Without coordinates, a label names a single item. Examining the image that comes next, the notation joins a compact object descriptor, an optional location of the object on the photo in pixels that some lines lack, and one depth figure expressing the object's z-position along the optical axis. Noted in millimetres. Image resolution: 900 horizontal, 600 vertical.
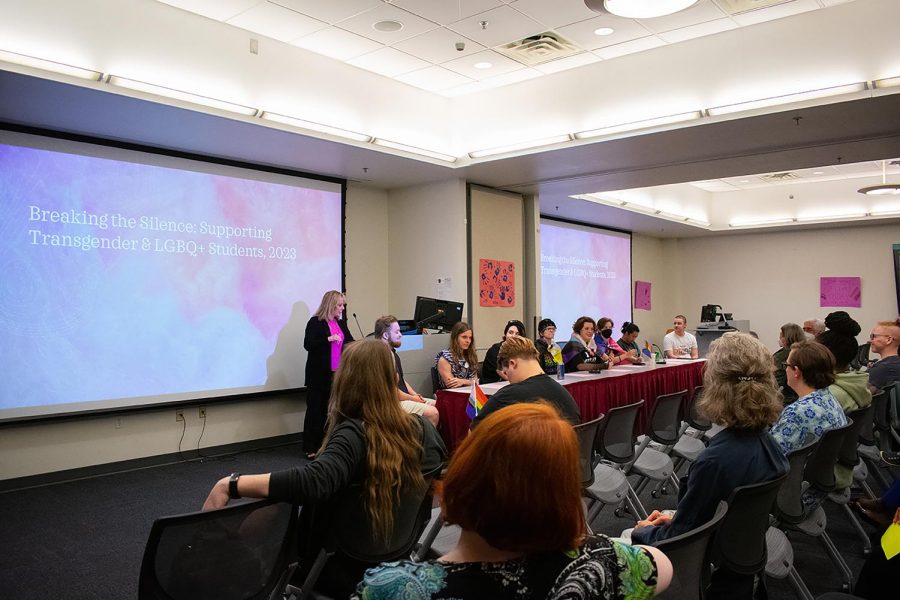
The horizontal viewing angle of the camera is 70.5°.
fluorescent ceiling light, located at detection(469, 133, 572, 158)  6043
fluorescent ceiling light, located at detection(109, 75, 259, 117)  4395
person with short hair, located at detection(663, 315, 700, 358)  8266
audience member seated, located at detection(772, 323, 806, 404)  5121
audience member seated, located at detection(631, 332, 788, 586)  2049
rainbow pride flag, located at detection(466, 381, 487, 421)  3941
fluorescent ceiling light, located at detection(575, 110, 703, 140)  5367
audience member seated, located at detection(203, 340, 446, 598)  1947
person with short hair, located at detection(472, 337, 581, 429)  3307
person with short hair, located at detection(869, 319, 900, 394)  4664
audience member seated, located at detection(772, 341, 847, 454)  2863
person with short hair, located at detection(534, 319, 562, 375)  6000
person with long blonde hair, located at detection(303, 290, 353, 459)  6195
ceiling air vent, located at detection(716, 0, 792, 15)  4746
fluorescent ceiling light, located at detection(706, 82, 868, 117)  4737
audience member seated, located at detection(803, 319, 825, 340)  7193
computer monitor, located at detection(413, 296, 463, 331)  6602
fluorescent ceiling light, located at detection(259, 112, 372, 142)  5238
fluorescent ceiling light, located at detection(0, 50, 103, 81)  3977
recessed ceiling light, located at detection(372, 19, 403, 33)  4953
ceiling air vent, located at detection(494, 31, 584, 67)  5344
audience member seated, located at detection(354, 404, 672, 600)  1063
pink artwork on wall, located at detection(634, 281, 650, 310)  12234
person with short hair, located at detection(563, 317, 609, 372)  6027
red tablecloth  4727
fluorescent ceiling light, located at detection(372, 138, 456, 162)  6012
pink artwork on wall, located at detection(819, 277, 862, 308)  11102
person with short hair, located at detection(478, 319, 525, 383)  5853
